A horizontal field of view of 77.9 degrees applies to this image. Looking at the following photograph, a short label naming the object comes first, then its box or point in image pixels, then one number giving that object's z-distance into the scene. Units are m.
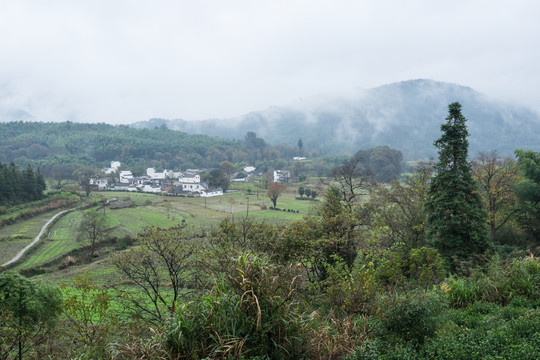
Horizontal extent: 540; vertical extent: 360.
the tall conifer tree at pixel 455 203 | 14.46
